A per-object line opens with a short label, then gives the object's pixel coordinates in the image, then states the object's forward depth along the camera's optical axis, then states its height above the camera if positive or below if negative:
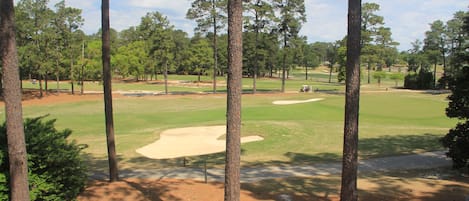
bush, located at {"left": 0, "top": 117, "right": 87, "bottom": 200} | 8.40 -2.13
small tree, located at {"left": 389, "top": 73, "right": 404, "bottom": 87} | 70.99 -0.59
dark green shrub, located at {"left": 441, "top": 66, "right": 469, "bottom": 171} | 13.17 -1.71
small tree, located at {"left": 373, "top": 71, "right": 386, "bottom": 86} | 71.19 -0.20
